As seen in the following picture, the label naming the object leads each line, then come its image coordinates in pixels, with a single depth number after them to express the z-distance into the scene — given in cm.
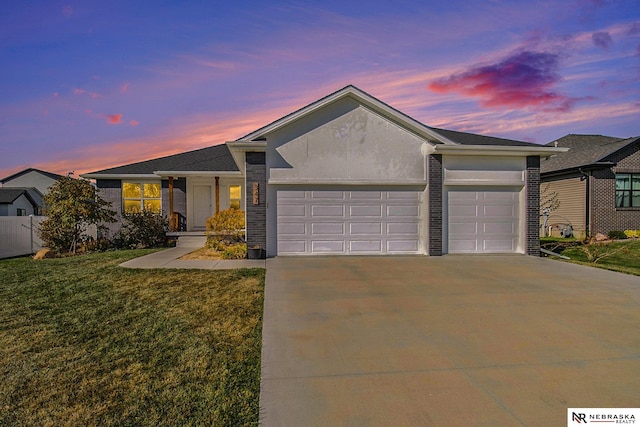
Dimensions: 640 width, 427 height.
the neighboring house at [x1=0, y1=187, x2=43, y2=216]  3366
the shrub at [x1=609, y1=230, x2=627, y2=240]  1830
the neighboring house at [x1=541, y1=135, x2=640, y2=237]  1873
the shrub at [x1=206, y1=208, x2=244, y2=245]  1316
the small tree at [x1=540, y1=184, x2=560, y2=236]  1990
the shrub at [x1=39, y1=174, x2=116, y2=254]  1380
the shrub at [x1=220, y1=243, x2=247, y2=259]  1101
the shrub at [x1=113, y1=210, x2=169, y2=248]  1516
